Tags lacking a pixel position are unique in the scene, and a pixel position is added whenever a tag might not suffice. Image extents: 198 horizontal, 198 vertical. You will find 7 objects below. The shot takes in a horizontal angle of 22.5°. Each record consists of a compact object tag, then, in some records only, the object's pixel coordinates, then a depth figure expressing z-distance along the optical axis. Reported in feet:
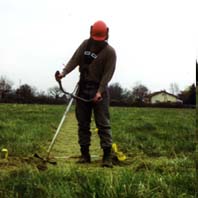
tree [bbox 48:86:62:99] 304.56
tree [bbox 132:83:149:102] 376.87
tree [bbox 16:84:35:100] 255.99
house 389.39
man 21.48
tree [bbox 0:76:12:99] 318.24
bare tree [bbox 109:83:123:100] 309.22
